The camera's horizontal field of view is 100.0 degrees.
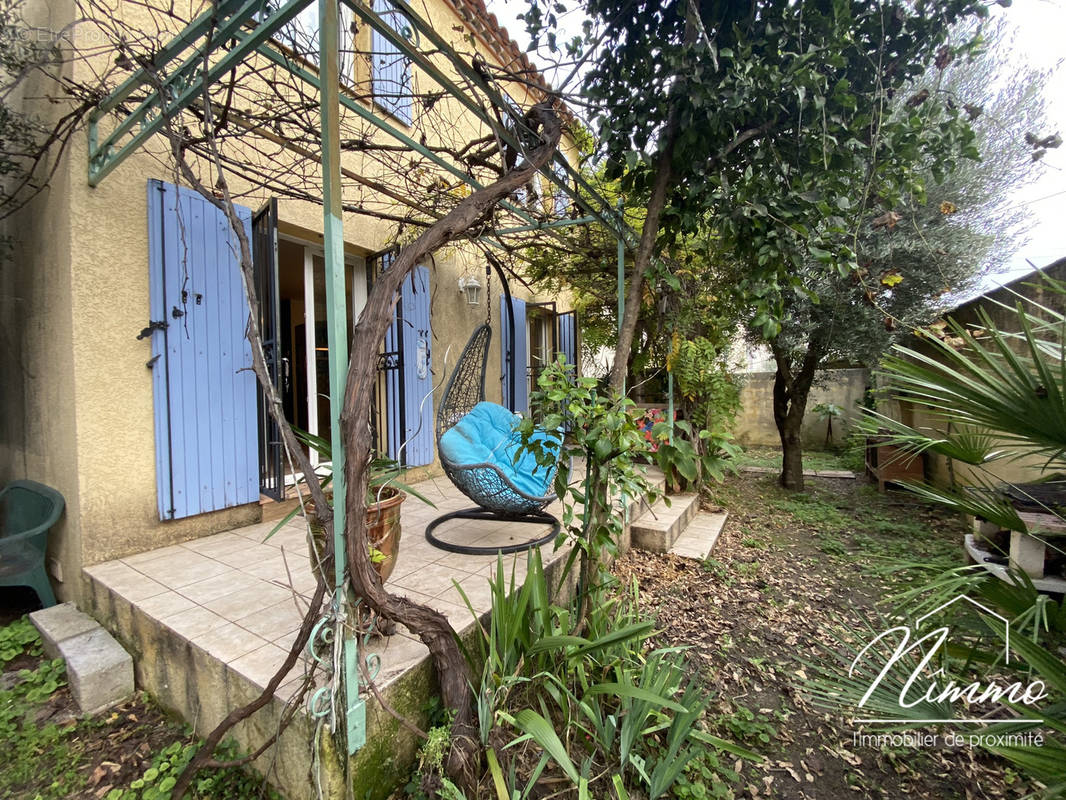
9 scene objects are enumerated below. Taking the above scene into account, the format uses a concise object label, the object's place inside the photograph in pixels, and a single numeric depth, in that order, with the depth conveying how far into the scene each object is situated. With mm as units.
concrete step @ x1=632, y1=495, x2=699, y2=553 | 3453
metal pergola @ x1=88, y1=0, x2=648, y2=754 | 1241
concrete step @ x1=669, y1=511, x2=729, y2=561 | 3452
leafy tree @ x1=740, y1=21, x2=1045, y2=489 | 4160
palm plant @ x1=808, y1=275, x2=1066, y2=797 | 1070
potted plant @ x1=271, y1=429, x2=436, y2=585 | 1518
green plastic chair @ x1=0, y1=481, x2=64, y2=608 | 2244
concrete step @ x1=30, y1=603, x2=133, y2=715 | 1769
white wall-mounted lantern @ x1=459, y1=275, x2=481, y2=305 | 4863
